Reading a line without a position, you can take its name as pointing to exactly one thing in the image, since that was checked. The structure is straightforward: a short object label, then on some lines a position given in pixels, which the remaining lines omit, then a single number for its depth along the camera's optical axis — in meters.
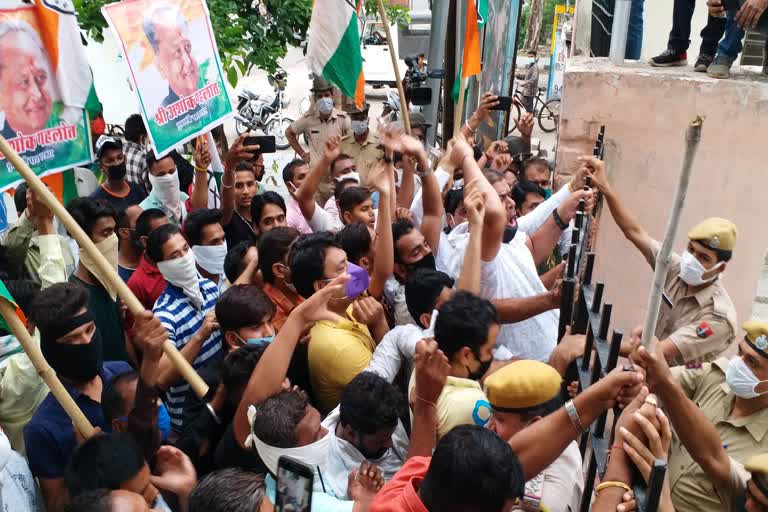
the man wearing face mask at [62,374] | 2.59
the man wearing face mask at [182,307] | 3.30
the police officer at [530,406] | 2.34
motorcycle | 15.59
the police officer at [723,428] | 2.20
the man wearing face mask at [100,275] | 3.67
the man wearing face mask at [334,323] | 3.03
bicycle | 16.91
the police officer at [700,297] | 3.42
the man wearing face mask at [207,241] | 4.09
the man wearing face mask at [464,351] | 2.61
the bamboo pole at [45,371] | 2.45
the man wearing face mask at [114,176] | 5.43
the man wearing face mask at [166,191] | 5.02
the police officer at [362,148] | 6.93
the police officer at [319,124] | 7.68
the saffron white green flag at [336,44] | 5.44
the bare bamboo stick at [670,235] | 1.58
